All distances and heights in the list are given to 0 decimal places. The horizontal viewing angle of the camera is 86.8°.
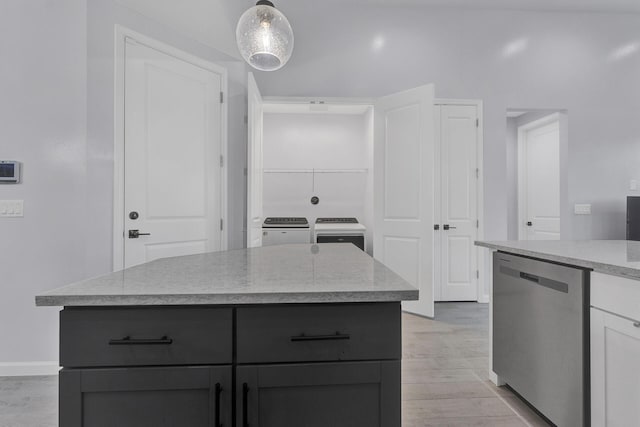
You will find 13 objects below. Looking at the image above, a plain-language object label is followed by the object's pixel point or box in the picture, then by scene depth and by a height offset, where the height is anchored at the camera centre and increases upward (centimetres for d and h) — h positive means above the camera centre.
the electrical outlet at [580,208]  385 +8
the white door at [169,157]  256 +48
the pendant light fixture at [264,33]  158 +87
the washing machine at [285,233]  442 -23
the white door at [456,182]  381 +38
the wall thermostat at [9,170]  223 +30
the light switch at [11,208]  226 +5
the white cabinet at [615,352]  120 -51
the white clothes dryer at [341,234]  425 -23
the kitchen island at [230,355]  84 -36
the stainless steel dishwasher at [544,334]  142 -58
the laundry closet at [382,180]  335 +43
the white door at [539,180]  482 +54
